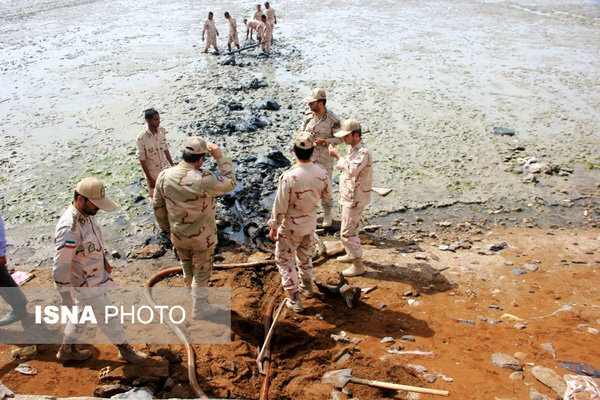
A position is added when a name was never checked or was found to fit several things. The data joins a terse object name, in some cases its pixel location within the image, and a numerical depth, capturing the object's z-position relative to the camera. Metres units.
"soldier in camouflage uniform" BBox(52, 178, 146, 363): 3.74
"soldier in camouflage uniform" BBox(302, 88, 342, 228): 6.43
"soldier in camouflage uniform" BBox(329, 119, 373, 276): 5.49
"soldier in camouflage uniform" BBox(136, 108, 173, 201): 6.36
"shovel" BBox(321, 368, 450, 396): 3.79
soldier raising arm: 4.42
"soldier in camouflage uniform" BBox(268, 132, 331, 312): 4.64
